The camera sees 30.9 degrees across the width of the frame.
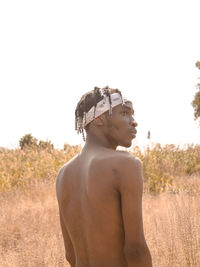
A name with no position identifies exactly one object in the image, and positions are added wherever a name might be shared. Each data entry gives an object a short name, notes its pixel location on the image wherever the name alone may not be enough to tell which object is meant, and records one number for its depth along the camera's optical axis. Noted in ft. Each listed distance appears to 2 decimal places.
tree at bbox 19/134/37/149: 75.41
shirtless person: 5.67
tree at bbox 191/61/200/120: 73.00
